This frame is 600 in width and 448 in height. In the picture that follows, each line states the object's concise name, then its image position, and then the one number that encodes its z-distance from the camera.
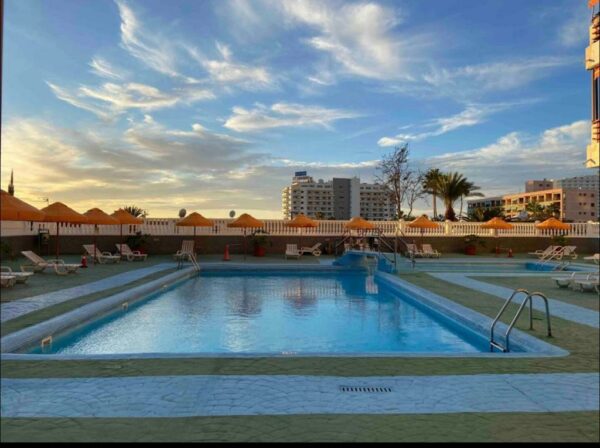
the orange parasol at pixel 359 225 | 19.85
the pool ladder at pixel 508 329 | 4.59
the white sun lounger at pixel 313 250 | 20.41
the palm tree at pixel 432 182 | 30.58
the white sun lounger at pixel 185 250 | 16.09
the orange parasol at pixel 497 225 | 21.19
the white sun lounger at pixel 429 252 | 19.69
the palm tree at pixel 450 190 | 29.48
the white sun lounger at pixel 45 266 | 12.17
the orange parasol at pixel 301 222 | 19.61
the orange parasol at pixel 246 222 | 18.45
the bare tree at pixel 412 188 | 29.94
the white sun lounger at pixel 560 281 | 8.10
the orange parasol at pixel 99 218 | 15.66
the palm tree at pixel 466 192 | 27.72
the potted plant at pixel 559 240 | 20.95
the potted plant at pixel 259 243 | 20.03
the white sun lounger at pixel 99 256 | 16.14
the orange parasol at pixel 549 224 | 19.77
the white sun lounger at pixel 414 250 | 19.47
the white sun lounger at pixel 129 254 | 17.38
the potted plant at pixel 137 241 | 19.12
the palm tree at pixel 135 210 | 22.61
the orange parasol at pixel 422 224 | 20.17
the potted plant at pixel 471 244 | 21.53
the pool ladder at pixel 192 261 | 15.42
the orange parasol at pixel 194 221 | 17.84
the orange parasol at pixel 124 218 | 17.02
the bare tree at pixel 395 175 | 29.07
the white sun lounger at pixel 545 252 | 18.84
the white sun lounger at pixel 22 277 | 9.46
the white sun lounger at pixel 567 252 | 16.60
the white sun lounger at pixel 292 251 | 18.94
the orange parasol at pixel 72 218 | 12.58
